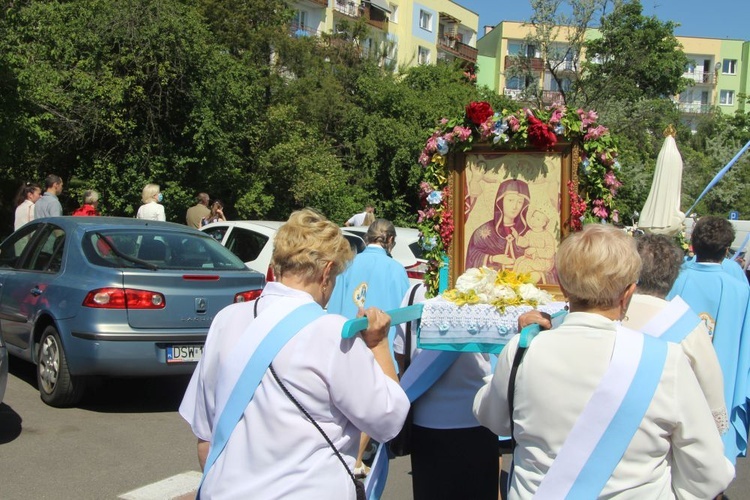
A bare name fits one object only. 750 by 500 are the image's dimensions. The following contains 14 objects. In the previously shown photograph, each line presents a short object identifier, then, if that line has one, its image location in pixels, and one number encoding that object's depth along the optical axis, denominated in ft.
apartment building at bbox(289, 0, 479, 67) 140.67
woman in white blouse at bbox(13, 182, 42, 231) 38.58
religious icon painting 15.30
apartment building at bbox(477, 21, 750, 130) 214.48
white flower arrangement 11.77
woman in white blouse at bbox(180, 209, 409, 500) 8.26
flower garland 15.10
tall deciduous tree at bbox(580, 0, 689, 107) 121.80
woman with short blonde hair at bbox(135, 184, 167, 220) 39.55
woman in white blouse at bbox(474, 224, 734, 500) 7.75
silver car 23.03
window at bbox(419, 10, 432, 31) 169.78
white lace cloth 11.44
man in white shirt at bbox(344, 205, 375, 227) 58.21
